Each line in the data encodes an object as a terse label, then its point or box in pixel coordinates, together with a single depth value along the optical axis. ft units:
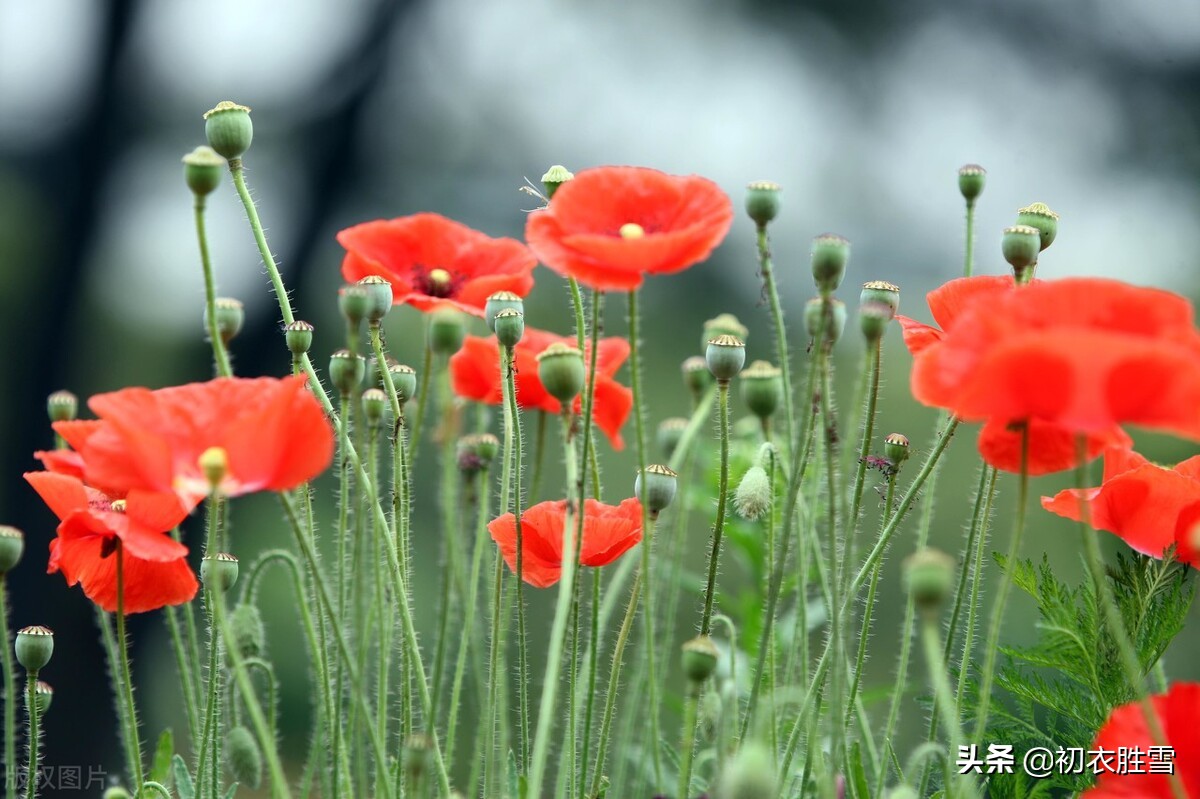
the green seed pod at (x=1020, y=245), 6.15
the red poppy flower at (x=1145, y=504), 6.16
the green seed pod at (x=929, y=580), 5.71
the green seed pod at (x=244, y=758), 6.36
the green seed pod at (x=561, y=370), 6.02
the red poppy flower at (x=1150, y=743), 5.88
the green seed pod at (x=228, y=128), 6.17
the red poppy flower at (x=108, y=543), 6.09
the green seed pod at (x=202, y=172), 5.97
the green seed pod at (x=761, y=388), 6.09
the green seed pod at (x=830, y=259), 6.04
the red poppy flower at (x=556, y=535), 6.18
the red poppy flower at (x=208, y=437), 5.86
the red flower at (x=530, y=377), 6.45
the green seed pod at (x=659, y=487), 6.15
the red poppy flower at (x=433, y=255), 6.48
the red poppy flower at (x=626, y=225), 5.95
